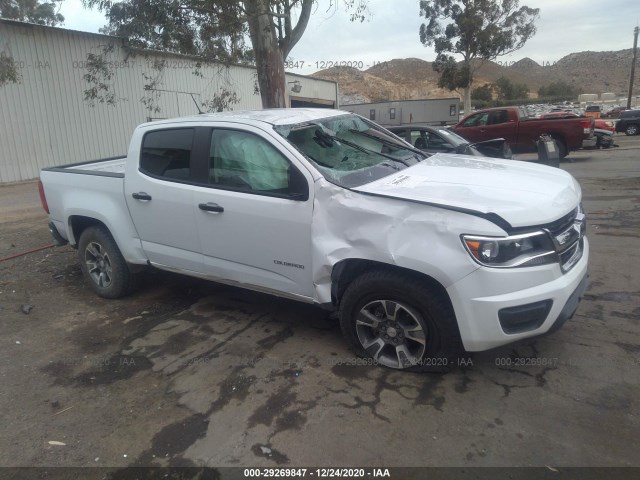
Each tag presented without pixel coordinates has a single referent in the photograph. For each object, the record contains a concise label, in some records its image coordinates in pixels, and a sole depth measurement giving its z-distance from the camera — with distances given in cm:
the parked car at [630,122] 2456
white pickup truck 302
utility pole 3825
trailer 3000
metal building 1487
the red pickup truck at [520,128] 1498
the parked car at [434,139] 934
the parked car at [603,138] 1838
